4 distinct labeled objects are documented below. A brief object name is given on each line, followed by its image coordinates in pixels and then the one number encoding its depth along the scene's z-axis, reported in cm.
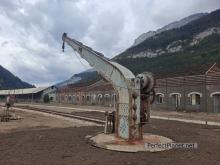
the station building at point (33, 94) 4563
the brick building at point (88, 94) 3075
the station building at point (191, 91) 1877
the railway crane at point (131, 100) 614
